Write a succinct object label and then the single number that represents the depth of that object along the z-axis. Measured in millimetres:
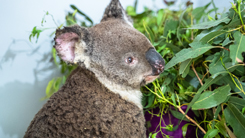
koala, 826
